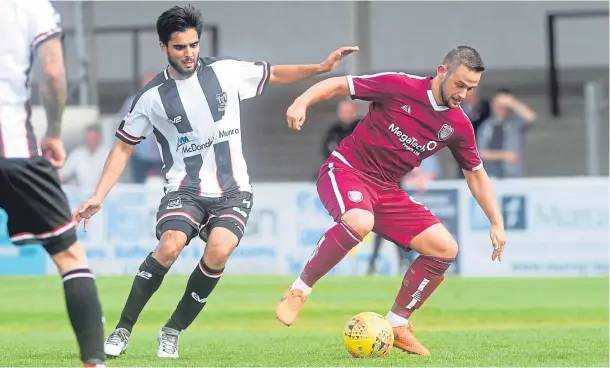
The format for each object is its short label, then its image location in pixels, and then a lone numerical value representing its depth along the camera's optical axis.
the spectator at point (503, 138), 35.91
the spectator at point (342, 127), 33.12
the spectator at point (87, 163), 36.50
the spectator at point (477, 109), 35.56
